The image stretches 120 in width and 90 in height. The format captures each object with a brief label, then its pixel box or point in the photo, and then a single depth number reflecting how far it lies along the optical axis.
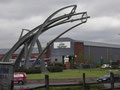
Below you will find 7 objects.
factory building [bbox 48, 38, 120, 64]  120.25
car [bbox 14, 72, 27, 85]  36.03
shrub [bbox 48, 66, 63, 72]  60.59
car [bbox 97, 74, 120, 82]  33.66
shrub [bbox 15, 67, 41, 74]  51.19
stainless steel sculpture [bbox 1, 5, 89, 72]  54.06
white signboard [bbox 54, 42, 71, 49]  119.85
